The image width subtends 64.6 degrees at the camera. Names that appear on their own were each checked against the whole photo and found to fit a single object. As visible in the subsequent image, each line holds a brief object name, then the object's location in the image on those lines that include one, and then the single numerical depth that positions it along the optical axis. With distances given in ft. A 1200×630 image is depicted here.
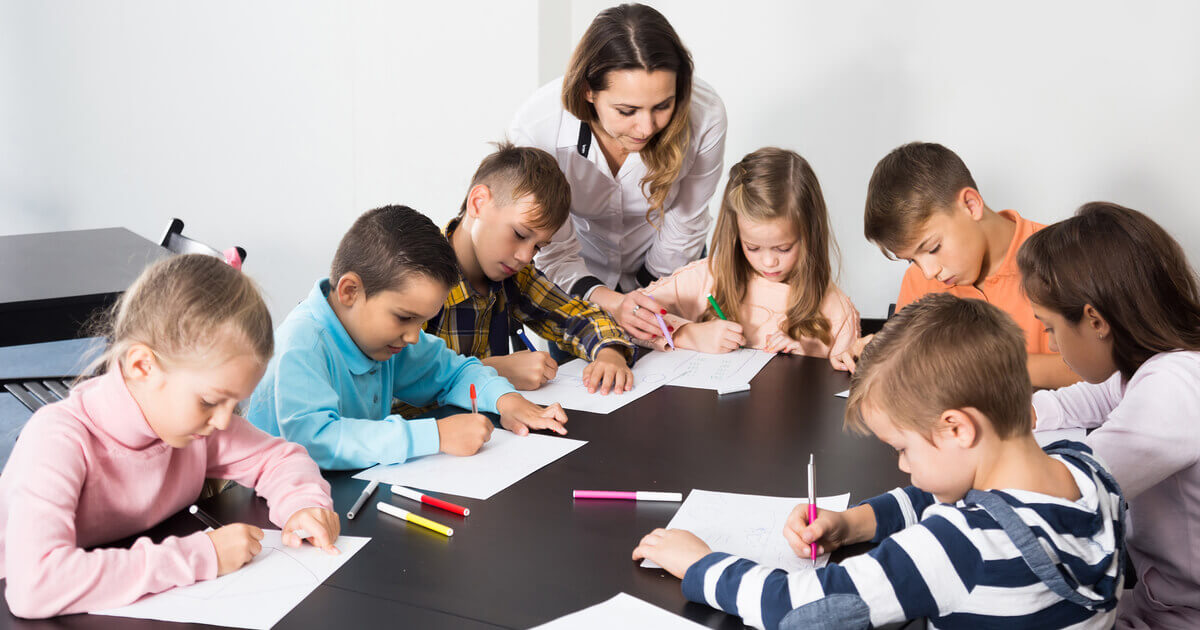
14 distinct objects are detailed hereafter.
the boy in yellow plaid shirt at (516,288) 5.75
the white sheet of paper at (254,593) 2.93
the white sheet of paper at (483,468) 4.02
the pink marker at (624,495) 3.89
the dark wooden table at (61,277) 6.79
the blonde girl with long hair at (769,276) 6.71
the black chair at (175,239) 8.41
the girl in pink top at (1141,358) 4.08
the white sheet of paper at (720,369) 5.82
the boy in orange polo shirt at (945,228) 6.30
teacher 6.30
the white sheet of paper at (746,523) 3.45
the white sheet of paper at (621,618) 2.92
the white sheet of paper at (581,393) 5.28
